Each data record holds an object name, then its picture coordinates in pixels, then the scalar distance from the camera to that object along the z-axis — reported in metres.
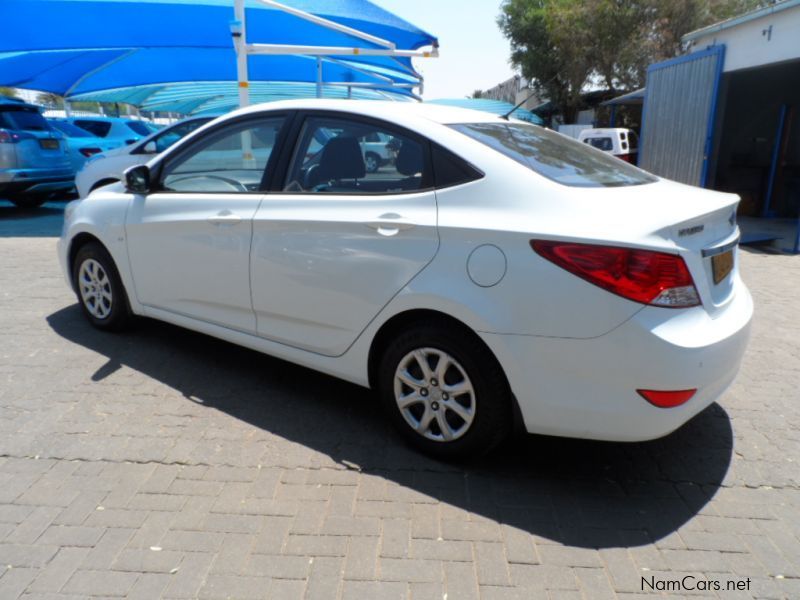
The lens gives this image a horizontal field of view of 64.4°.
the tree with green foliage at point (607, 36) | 26.61
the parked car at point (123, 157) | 9.41
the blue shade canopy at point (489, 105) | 25.03
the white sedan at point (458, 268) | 2.55
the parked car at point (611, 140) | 18.48
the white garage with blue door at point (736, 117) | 9.92
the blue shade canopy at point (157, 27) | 9.76
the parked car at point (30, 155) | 10.45
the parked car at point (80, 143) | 12.56
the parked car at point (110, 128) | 14.73
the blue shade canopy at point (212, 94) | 17.59
